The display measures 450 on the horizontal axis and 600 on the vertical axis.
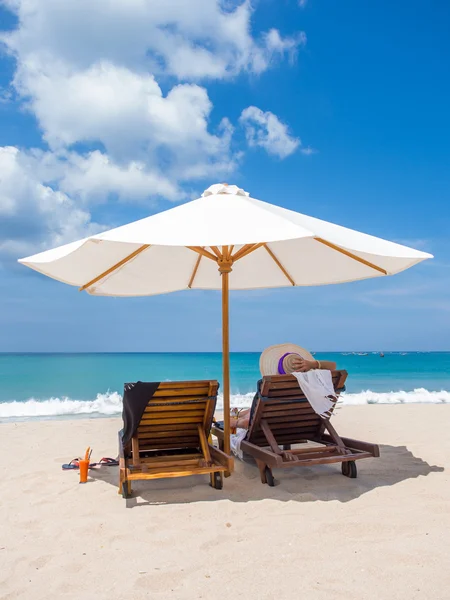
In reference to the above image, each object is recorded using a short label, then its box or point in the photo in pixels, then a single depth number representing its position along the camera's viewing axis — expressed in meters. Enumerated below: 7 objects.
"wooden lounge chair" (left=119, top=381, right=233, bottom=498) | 3.81
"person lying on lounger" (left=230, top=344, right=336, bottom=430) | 4.41
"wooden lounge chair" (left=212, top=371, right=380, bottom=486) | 4.04
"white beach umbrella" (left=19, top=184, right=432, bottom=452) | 3.43
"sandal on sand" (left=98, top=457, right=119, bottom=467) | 4.82
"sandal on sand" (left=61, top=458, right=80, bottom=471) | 4.70
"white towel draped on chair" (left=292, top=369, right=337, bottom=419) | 4.25
